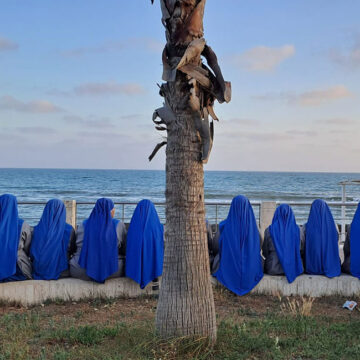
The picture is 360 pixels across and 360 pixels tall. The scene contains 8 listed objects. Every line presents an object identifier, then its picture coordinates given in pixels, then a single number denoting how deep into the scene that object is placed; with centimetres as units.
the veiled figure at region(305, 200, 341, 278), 758
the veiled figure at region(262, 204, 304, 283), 752
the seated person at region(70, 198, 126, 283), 733
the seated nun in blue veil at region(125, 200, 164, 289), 739
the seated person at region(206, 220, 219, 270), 789
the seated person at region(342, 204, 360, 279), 751
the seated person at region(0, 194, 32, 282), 706
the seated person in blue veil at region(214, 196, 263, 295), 748
